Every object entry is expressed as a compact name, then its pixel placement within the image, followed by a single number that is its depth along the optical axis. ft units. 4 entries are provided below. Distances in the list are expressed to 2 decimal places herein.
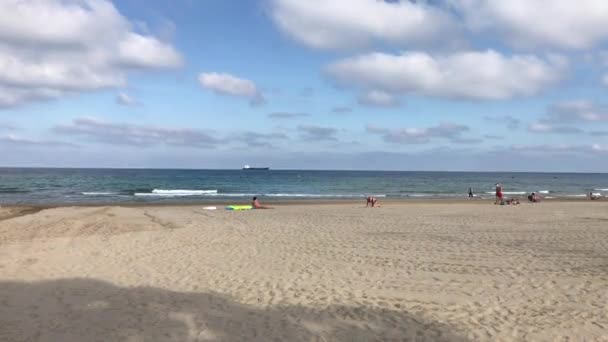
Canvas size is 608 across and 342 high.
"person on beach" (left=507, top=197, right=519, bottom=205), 94.53
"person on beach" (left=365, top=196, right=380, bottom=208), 91.20
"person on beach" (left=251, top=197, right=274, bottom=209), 83.87
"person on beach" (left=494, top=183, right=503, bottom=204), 99.81
